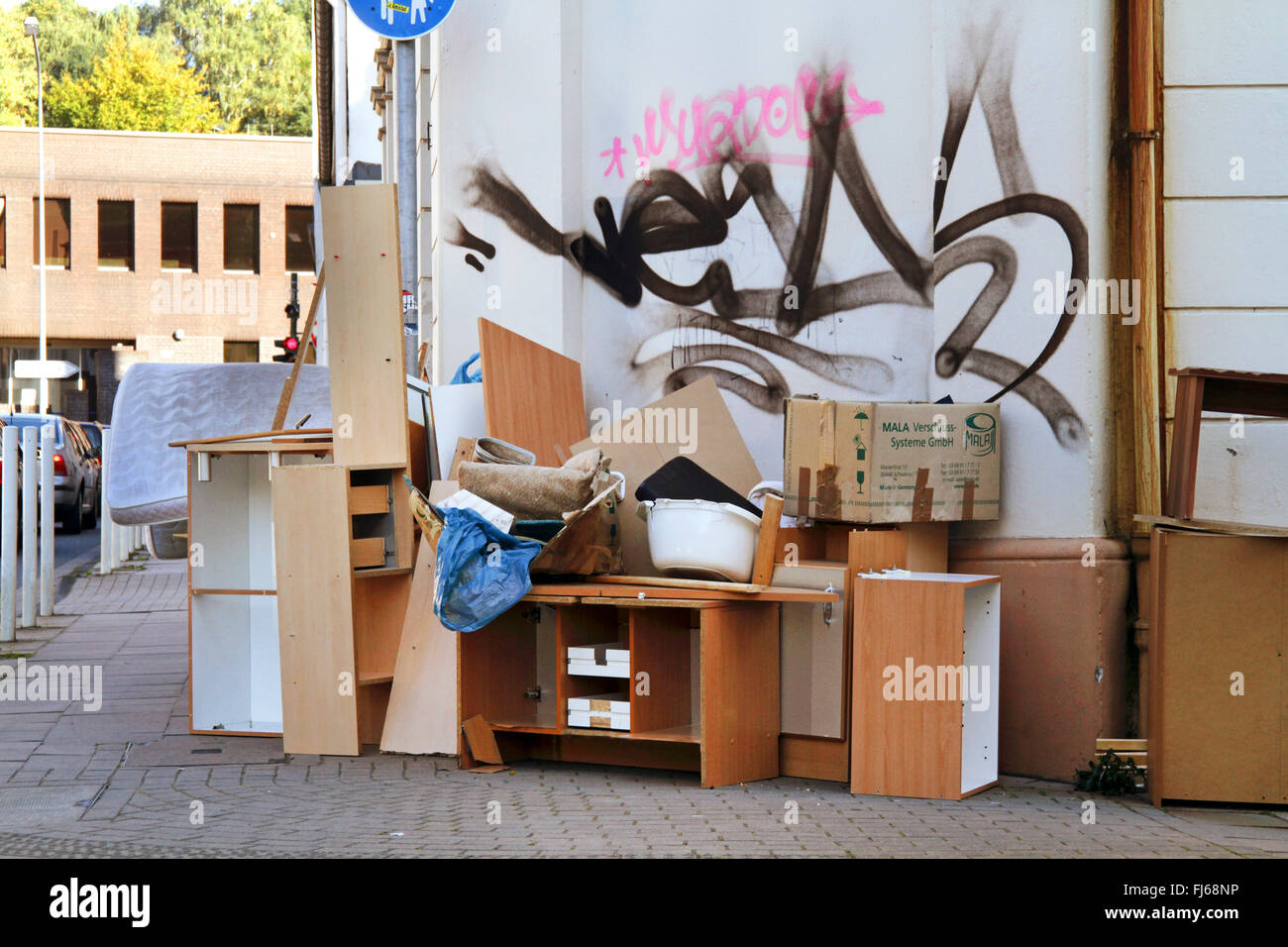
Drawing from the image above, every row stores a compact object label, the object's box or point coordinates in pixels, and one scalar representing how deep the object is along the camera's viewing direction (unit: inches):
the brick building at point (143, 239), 1521.9
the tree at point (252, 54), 2193.7
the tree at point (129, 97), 1955.0
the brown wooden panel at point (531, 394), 279.1
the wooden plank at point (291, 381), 291.4
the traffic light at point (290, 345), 810.2
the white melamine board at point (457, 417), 282.8
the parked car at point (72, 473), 792.3
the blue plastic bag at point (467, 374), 305.0
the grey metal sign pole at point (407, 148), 433.1
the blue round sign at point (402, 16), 327.0
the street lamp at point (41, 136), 1390.3
